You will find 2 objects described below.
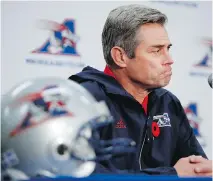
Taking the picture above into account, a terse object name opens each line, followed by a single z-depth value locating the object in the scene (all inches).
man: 243.1
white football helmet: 222.0
